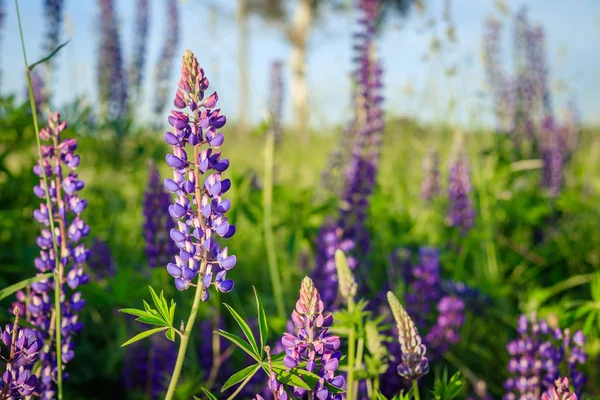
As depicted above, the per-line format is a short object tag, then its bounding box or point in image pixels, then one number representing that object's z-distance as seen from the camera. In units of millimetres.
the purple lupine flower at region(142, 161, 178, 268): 1780
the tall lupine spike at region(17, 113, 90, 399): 1113
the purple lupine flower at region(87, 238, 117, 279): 2270
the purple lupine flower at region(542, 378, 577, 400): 921
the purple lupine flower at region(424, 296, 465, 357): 2059
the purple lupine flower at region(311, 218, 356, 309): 1881
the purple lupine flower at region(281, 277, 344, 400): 878
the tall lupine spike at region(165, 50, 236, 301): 917
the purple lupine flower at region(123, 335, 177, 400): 1874
